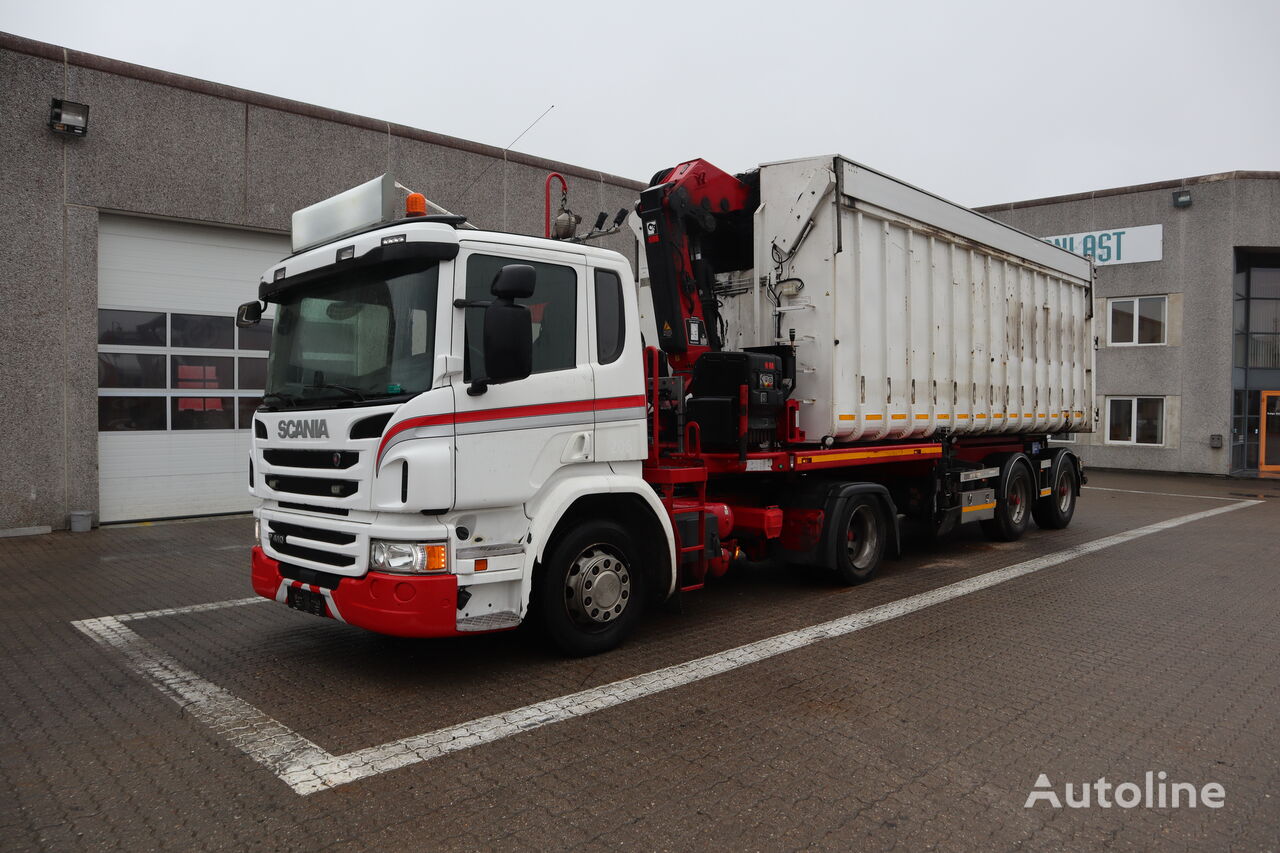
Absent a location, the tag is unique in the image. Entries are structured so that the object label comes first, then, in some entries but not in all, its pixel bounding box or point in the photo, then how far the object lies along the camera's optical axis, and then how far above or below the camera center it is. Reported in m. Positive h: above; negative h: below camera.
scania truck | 4.58 +0.08
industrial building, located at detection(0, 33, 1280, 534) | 10.17 +2.15
